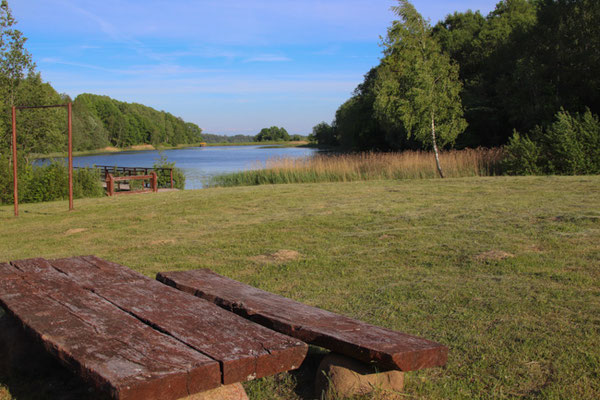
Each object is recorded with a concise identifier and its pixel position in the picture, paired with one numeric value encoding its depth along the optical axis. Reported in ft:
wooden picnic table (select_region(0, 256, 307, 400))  5.62
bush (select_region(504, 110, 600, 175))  53.83
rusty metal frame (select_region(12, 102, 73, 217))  33.77
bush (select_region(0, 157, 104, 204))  50.11
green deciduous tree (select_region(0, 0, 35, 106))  75.82
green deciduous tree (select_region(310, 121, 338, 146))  316.40
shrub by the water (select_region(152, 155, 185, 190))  82.89
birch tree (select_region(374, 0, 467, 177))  52.80
